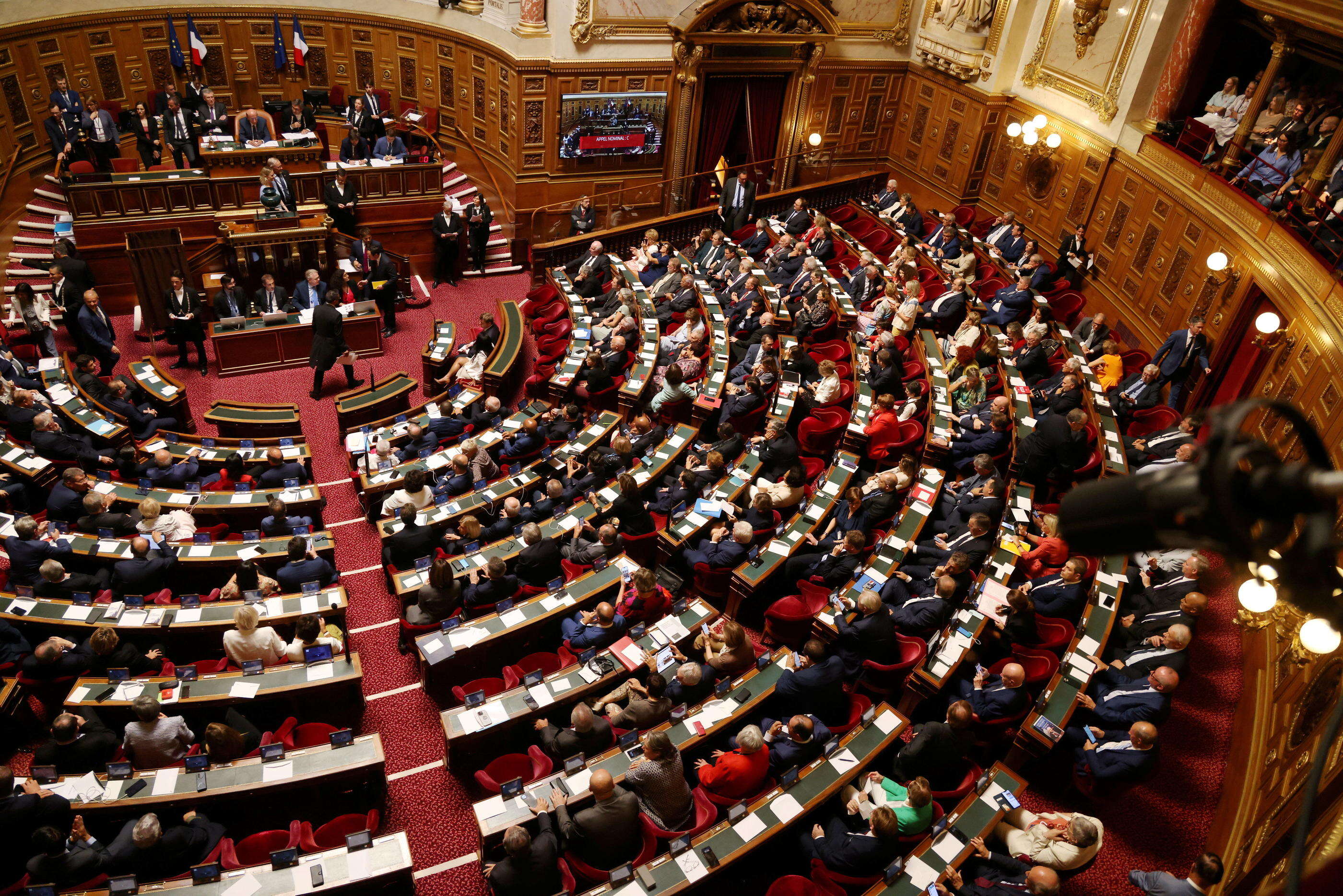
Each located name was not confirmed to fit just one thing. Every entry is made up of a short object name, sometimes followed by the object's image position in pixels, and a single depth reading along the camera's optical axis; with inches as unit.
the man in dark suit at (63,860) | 198.5
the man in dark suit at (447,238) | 599.5
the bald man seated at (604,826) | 215.9
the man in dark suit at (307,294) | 512.7
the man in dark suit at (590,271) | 536.7
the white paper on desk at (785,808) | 230.4
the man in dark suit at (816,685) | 257.0
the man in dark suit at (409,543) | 321.5
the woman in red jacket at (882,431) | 380.2
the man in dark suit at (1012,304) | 478.9
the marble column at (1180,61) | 454.6
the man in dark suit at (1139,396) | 414.0
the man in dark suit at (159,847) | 207.2
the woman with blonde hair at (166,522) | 323.3
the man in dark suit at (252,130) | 571.0
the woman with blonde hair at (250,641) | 263.1
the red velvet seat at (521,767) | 248.1
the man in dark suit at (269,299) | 501.0
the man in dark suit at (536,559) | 308.3
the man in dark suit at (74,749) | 230.2
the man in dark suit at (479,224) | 613.9
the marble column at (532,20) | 581.9
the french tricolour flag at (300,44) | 661.3
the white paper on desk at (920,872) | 213.2
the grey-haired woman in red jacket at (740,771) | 236.4
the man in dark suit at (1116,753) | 241.1
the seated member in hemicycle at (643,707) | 255.9
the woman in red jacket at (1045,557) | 323.9
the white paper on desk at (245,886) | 204.5
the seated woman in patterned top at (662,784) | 225.0
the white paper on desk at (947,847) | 219.3
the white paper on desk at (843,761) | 243.8
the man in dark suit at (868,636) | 276.7
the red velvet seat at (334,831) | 222.1
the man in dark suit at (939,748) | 238.1
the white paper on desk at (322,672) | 269.9
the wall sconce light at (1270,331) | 358.9
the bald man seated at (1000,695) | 260.2
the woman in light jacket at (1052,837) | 214.2
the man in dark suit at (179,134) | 593.9
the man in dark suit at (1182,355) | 413.7
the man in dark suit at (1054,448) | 352.2
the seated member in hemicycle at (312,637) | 269.3
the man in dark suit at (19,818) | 204.2
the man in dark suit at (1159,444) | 362.6
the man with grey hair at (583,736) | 244.1
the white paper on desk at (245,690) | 259.3
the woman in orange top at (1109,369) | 445.4
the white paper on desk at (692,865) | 214.7
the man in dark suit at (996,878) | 201.0
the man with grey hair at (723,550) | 322.0
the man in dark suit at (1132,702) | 256.8
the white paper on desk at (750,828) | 225.9
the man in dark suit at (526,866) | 202.2
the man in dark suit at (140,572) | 300.4
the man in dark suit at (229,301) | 487.5
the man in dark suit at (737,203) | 615.8
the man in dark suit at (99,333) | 448.1
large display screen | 625.0
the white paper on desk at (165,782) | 228.4
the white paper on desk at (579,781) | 237.1
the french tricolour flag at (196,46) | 633.6
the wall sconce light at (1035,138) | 550.0
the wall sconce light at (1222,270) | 406.0
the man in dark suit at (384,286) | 539.2
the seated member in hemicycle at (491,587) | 297.9
